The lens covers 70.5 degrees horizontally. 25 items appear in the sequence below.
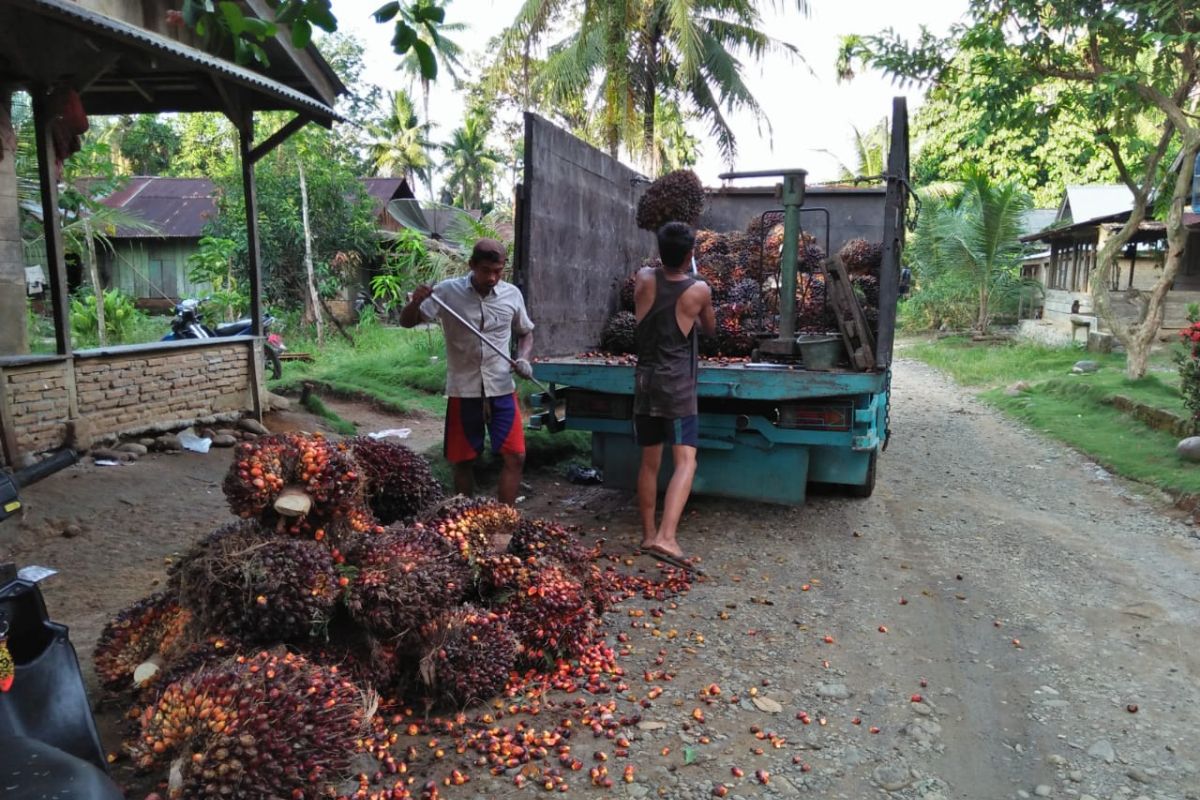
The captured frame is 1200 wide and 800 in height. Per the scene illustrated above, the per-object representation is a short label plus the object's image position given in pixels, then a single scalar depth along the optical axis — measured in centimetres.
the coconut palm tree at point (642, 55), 1619
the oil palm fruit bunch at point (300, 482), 320
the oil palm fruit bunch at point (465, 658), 315
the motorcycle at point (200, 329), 955
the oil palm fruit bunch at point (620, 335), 679
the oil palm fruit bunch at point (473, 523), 361
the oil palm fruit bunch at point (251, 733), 230
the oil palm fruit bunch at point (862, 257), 710
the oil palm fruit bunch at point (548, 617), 352
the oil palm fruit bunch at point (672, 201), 703
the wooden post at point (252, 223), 834
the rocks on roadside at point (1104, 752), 305
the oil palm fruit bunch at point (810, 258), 700
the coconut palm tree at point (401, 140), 3678
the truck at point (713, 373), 549
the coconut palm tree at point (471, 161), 3791
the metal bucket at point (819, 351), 554
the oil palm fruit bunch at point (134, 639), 312
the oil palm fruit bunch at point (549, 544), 381
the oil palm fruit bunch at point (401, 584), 307
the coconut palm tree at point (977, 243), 2139
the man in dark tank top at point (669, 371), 502
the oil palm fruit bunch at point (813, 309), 657
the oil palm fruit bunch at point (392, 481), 400
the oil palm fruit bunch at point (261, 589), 289
